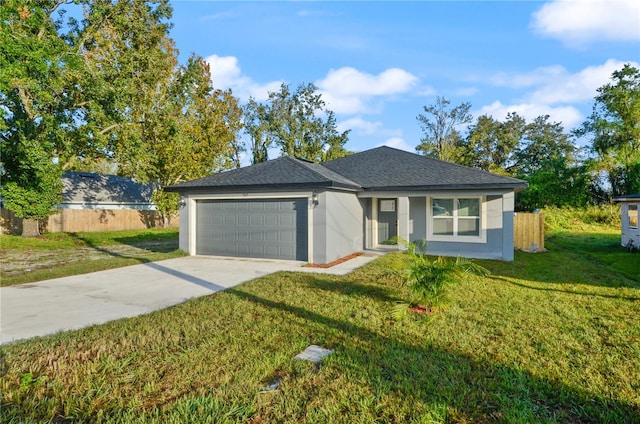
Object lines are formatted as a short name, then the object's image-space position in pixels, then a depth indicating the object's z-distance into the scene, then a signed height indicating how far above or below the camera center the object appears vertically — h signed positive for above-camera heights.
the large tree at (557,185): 22.98 +2.01
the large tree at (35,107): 13.12 +4.89
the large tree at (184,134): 20.16 +5.26
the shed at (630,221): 12.47 -0.23
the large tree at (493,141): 34.34 +7.43
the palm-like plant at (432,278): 5.12 -0.95
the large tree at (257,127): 34.41 +8.87
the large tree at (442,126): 35.41 +9.40
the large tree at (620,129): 23.95 +6.23
